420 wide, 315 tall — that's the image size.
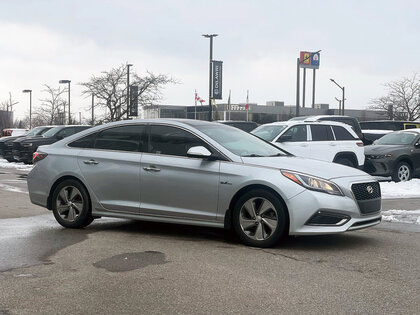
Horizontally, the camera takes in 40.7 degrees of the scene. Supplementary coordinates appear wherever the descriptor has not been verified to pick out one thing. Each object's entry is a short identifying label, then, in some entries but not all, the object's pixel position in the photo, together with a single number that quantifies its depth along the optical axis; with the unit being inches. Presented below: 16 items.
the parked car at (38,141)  913.5
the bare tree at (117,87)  1583.4
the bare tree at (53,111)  2155.0
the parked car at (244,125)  919.8
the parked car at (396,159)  619.5
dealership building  3430.1
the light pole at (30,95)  2343.5
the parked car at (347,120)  783.5
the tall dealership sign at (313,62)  2402.4
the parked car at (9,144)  995.3
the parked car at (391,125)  954.7
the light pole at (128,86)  1525.1
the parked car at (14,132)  1255.5
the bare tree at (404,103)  2094.0
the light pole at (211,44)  1330.0
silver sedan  253.6
